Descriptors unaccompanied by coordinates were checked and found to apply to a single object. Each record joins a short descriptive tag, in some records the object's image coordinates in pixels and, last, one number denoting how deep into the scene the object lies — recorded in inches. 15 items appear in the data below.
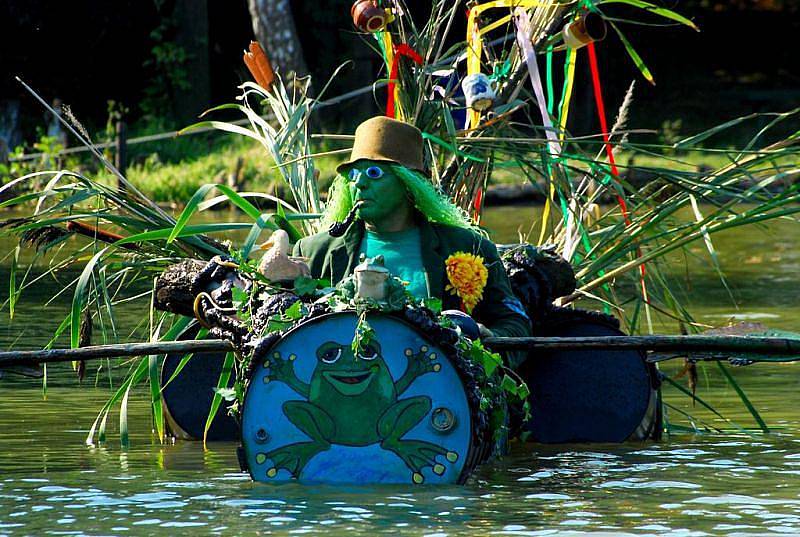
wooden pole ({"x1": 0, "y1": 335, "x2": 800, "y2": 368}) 528.7
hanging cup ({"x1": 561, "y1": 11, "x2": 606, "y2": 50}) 637.9
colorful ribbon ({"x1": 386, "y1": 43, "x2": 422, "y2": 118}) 636.7
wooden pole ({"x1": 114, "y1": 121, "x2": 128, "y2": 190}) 1492.4
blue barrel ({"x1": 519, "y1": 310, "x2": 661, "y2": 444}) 609.0
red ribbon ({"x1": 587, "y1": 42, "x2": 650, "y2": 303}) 631.2
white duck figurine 520.7
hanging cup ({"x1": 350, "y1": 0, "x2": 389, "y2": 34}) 645.9
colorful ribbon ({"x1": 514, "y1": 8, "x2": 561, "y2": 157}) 632.4
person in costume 557.6
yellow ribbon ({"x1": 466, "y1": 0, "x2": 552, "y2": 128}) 659.4
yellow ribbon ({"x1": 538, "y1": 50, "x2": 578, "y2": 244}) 666.3
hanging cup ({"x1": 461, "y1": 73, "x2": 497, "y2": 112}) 626.8
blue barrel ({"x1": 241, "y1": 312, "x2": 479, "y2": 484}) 502.3
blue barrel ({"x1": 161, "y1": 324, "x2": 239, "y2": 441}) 621.6
